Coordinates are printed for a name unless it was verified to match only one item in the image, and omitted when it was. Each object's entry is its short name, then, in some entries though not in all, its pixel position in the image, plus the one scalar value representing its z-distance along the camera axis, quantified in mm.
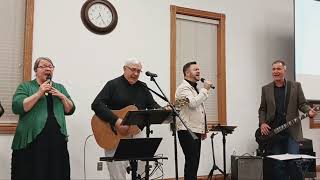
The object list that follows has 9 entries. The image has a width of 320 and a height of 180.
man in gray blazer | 4051
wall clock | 4504
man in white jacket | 3914
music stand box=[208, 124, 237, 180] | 4840
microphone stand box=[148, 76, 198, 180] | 3234
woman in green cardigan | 3188
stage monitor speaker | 5137
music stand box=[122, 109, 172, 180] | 3049
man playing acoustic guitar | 3551
